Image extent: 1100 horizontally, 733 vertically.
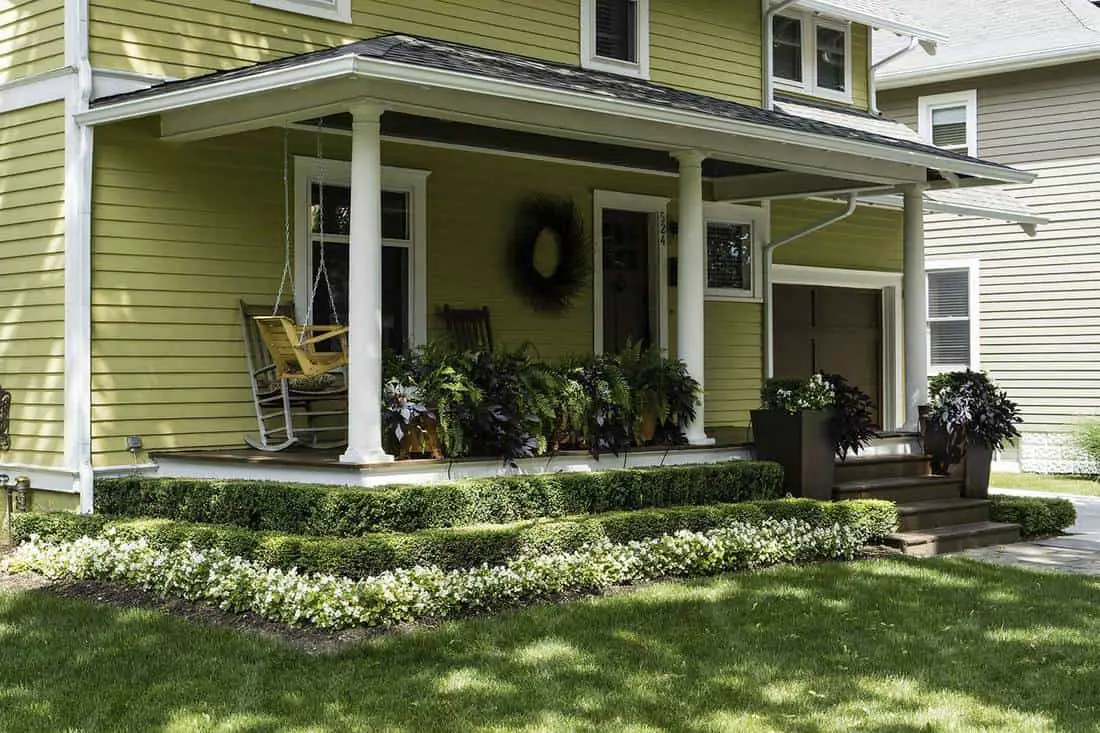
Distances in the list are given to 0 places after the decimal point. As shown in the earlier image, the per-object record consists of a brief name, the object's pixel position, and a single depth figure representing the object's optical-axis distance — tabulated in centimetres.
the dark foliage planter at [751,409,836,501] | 1049
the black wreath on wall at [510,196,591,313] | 1196
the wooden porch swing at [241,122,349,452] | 924
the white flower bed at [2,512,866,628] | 730
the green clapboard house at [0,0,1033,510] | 880
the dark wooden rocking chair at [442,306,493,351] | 1134
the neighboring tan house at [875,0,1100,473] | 1766
